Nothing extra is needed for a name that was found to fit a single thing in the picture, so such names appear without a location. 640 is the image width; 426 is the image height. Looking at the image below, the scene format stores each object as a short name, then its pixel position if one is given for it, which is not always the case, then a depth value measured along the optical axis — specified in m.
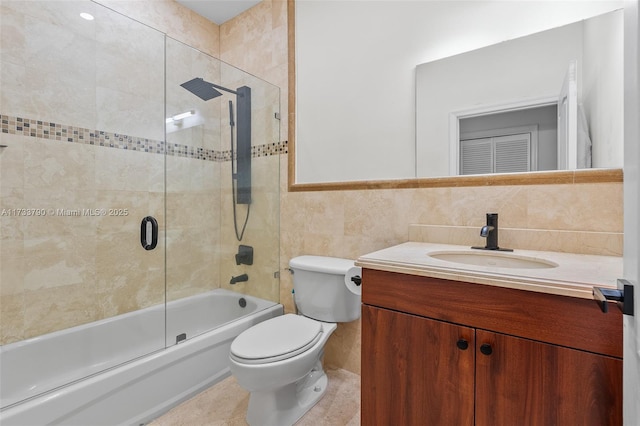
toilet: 1.29
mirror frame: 1.19
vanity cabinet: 0.74
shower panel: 2.12
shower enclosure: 1.53
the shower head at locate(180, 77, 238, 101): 1.95
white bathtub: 1.22
